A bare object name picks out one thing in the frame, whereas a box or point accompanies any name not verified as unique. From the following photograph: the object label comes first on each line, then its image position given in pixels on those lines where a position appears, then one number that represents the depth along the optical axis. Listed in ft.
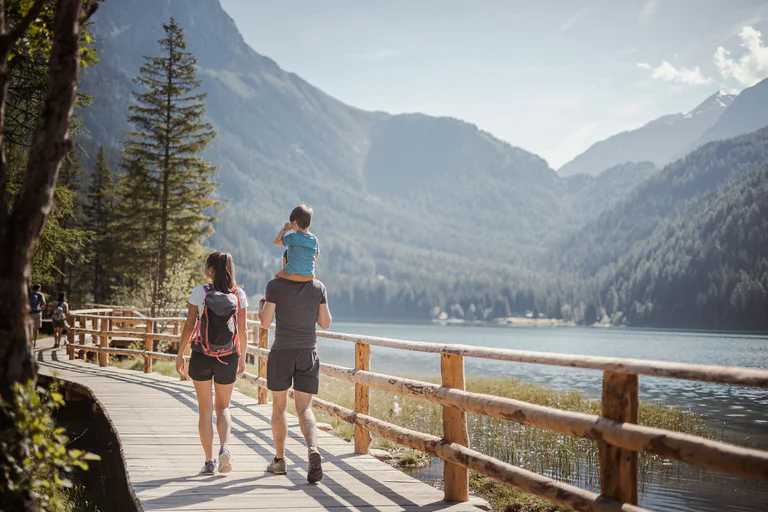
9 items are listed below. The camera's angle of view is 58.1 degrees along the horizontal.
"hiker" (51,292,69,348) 75.00
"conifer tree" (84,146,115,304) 153.58
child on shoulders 18.78
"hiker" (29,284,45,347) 58.26
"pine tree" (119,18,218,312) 105.19
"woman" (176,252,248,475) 19.52
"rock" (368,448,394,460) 25.30
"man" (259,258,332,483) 18.72
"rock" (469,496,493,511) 18.01
